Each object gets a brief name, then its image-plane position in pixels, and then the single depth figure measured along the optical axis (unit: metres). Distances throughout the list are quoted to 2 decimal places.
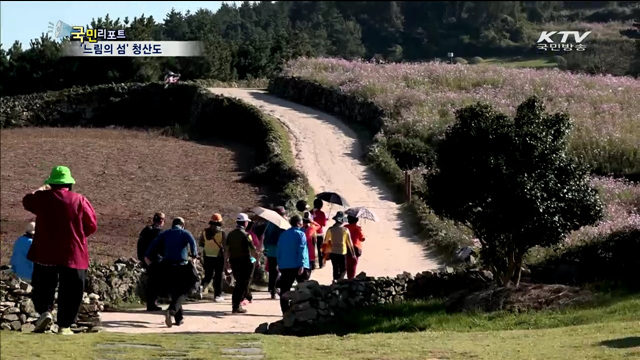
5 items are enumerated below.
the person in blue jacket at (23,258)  17.58
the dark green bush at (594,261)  21.00
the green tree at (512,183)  19.77
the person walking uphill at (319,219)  24.56
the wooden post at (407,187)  34.81
